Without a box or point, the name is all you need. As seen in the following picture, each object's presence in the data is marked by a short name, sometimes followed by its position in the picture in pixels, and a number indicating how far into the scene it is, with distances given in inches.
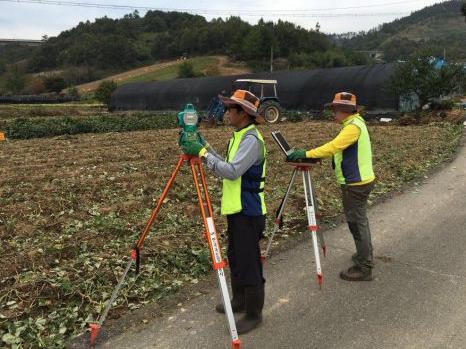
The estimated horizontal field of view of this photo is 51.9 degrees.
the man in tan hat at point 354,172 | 202.2
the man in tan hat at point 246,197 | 154.9
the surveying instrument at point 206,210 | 138.8
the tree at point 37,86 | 3531.0
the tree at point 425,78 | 959.6
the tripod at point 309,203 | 190.2
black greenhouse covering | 1067.4
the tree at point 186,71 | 2891.2
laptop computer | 191.9
